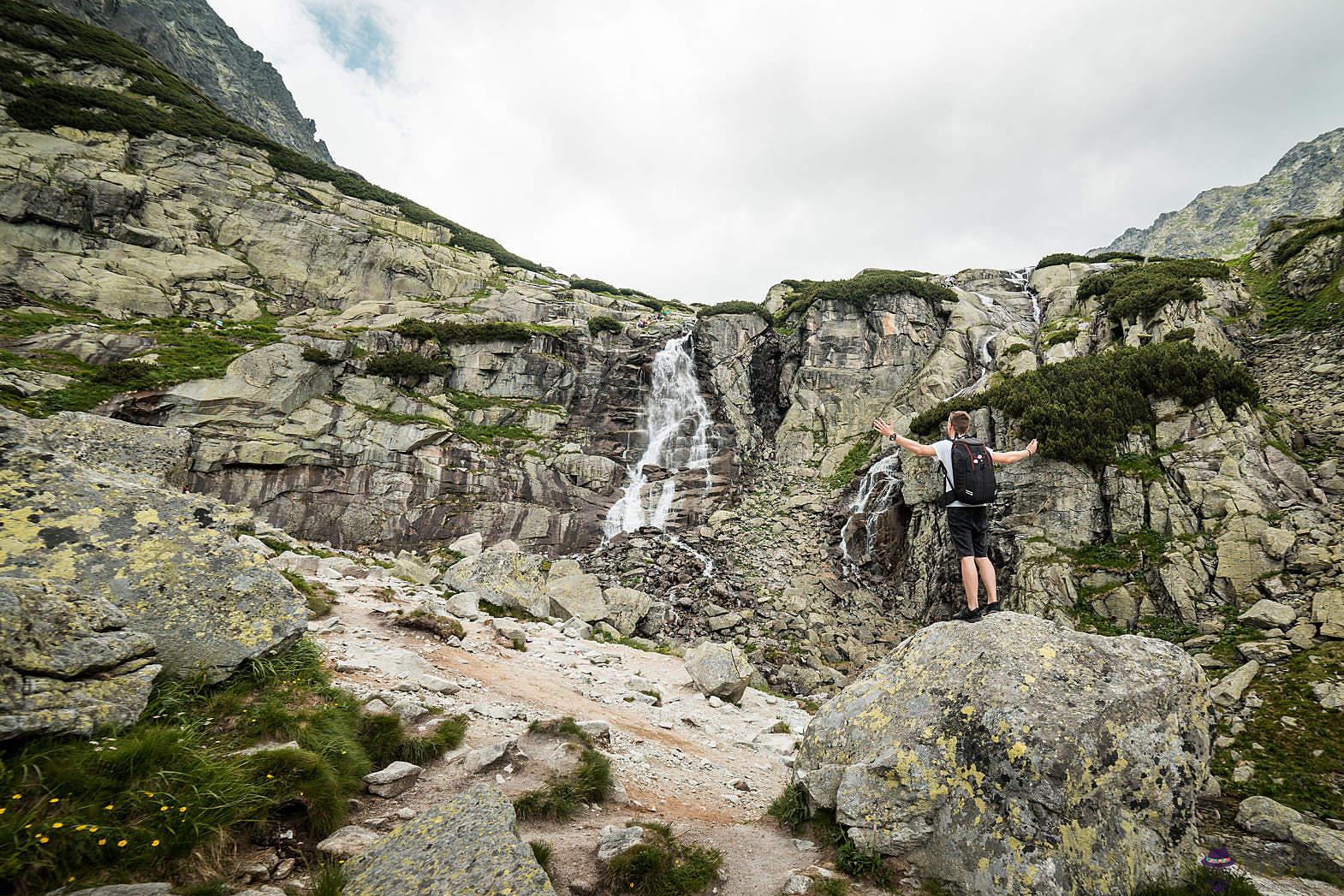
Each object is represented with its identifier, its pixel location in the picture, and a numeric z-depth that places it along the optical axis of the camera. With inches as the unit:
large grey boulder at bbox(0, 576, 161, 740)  128.0
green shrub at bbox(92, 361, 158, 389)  1039.0
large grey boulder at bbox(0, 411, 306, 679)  184.2
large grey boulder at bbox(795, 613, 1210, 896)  169.8
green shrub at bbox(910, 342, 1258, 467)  757.9
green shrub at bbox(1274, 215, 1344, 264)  979.3
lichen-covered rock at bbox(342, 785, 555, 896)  137.0
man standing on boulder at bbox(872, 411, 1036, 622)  293.7
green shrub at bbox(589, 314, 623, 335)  1857.8
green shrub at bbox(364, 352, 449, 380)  1396.4
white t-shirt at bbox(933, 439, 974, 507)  307.0
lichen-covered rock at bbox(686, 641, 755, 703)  480.7
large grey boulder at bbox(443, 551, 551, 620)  647.8
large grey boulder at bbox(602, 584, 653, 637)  843.1
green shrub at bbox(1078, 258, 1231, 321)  1024.9
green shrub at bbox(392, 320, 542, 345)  1550.2
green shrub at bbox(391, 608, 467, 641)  420.8
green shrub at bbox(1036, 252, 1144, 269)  1924.2
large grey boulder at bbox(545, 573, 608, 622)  769.4
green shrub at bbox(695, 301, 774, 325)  2060.8
